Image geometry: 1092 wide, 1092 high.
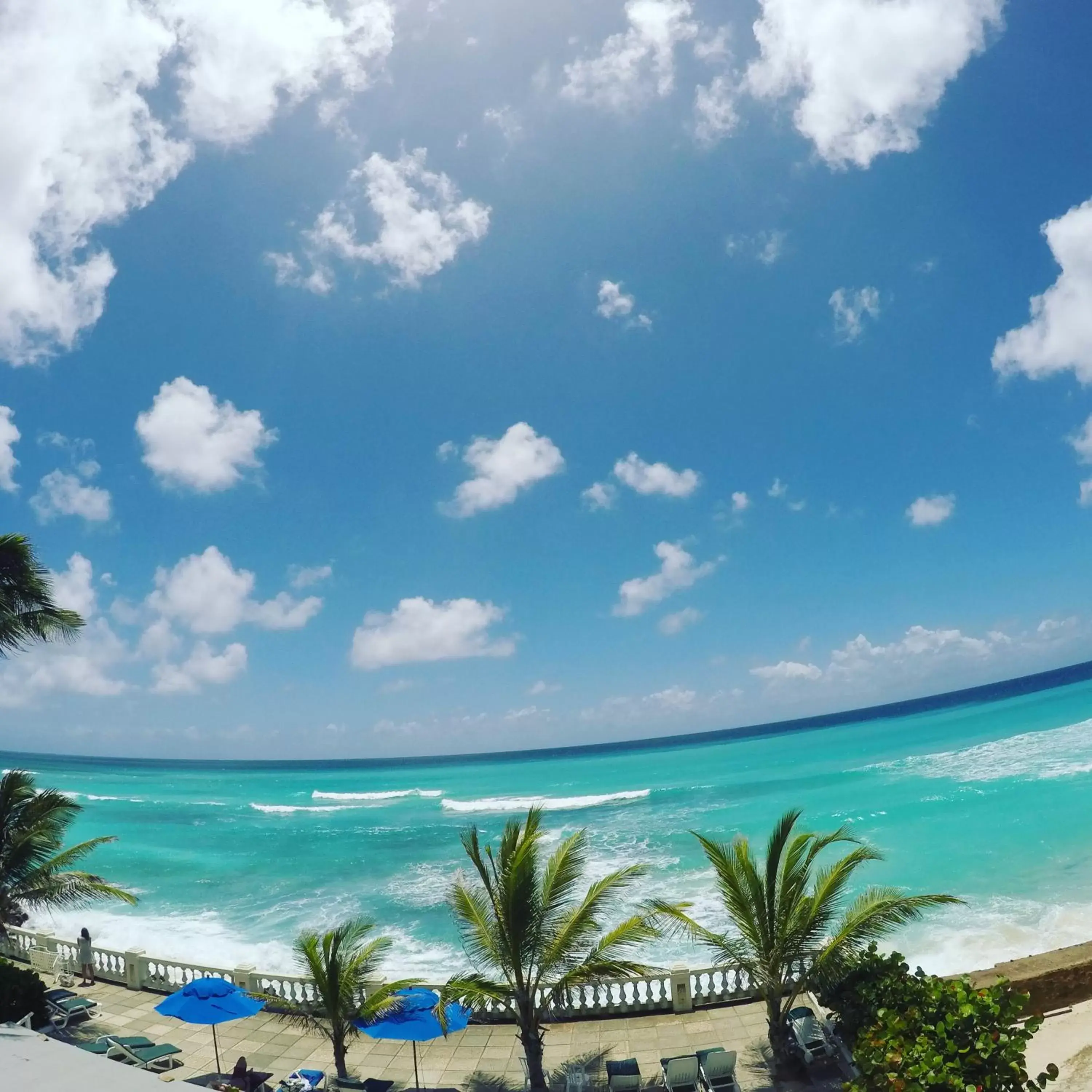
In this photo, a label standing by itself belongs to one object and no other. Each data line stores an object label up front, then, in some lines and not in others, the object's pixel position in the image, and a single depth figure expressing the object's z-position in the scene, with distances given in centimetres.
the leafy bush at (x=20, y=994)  1100
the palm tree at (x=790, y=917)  948
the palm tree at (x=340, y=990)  996
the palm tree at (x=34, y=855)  1338
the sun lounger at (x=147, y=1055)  1032
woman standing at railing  1442
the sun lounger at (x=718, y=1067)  935
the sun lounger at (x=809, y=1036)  995
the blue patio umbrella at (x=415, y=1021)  939
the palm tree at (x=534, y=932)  953
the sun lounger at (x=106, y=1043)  1053
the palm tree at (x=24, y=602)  1267
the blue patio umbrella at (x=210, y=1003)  1009
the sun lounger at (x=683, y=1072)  932
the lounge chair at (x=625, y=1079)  952
